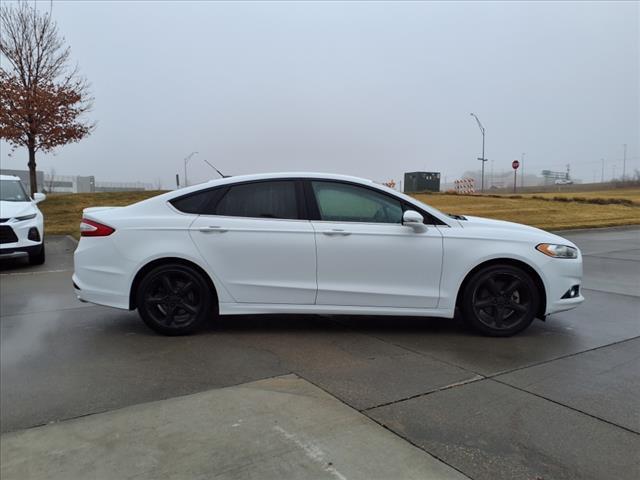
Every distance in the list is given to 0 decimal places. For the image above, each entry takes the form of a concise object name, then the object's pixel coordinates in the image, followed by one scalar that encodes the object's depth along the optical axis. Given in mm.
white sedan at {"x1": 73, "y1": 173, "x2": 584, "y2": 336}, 4910
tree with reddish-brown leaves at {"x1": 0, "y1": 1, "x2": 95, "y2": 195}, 19141
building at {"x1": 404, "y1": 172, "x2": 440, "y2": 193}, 39928
